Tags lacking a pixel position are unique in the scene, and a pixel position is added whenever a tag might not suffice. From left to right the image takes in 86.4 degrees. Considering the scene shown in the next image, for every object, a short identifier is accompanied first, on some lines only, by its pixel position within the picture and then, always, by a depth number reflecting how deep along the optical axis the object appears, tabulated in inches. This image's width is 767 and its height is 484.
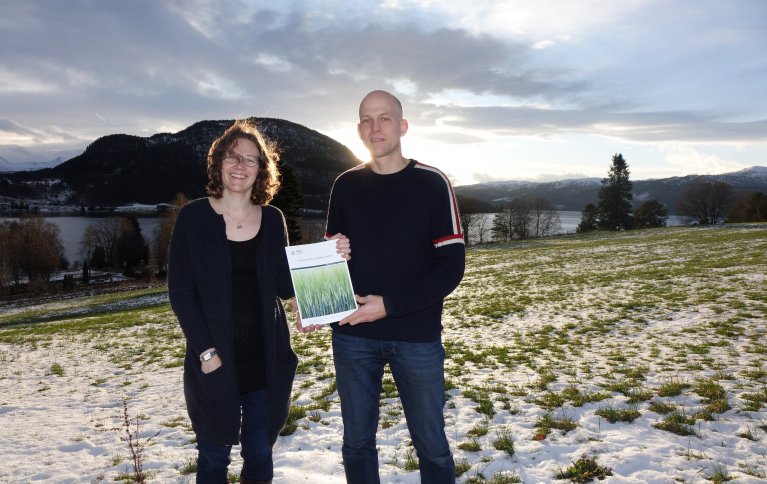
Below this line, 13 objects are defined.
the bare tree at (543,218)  3676.2
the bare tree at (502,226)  3218.5
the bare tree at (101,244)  3703.2
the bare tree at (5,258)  2247.8
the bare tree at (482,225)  3225.9
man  122.4
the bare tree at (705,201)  3572.8
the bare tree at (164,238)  2059.5
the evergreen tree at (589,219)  3208.7
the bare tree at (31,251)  2692.7
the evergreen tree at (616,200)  3139.8
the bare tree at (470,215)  3003.4
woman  126.7
